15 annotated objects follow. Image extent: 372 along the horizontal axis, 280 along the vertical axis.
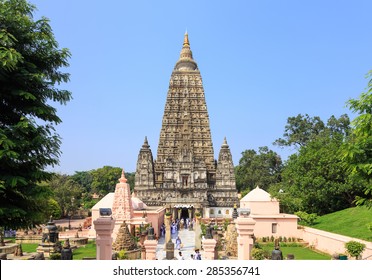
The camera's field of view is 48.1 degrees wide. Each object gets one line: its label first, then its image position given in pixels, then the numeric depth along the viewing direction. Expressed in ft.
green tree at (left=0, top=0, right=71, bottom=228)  29.94
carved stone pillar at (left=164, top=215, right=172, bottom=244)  90.18
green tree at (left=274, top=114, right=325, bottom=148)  183.52
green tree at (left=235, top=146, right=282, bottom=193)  207.10
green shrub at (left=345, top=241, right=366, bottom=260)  56.13
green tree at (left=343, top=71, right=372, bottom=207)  38.42
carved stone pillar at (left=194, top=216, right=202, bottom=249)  83.31
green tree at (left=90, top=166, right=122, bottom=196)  259.88
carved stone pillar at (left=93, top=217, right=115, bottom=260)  37.27
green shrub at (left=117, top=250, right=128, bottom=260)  58.59
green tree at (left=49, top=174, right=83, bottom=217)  155.74
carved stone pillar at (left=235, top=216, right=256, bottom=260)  40.96
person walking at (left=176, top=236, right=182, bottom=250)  83.59
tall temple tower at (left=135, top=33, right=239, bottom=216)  172.76
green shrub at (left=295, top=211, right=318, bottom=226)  98.27
